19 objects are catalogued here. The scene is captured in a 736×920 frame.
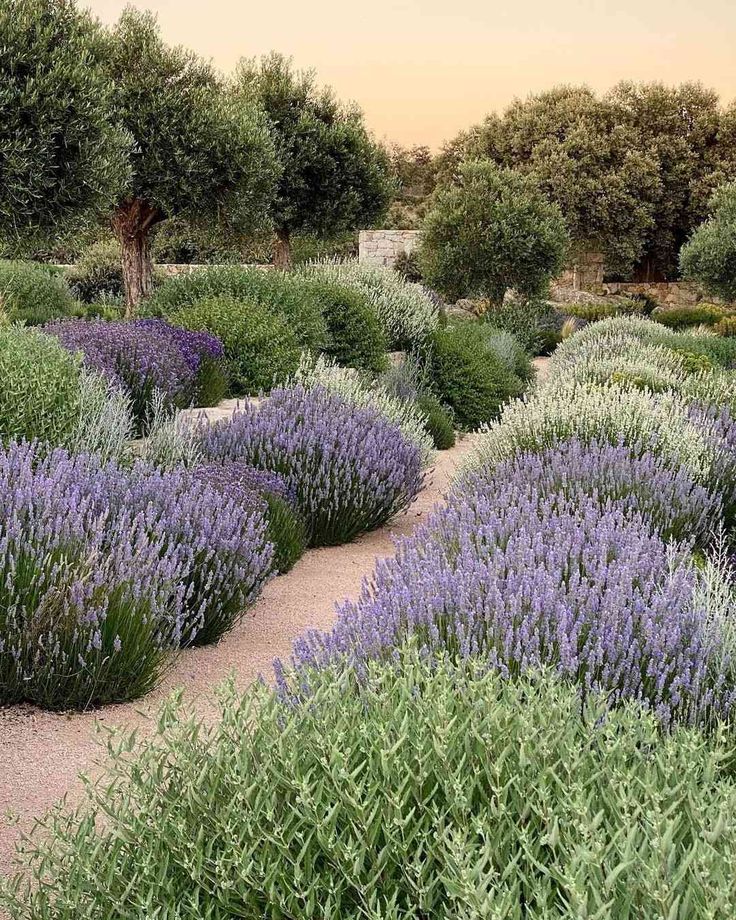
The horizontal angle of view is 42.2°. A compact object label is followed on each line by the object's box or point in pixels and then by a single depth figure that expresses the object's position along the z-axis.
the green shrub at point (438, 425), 10.13
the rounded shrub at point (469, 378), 11.83
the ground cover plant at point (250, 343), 10.16
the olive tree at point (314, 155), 21.86
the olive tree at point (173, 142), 15.74
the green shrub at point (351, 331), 11.89
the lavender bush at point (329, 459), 6.07
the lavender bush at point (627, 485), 4.95
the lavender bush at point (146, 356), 8.16
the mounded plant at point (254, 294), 11.44
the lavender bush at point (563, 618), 2.71
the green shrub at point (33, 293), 18.03
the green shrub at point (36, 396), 5.80
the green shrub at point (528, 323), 20.42
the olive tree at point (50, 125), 11.10
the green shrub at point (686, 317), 26.40
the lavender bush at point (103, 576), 3.44
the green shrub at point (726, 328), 22.88
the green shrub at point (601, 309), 26.92
